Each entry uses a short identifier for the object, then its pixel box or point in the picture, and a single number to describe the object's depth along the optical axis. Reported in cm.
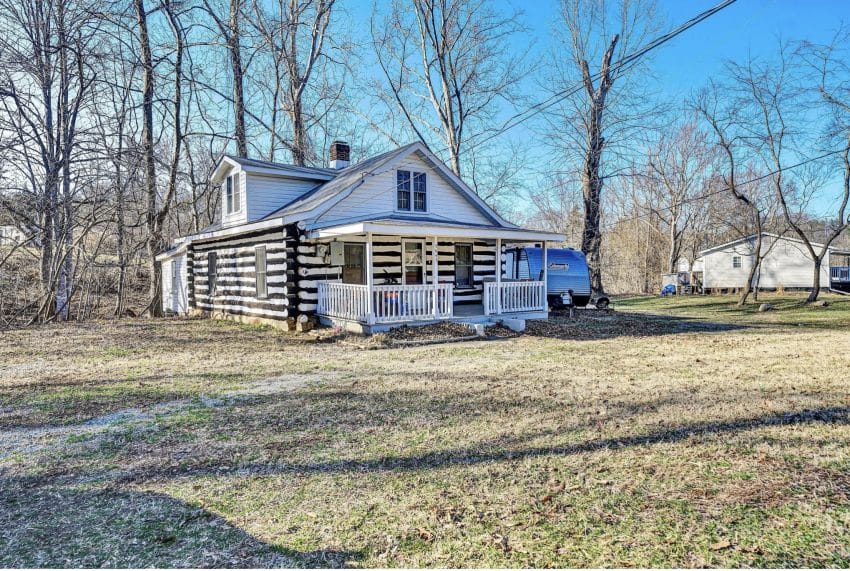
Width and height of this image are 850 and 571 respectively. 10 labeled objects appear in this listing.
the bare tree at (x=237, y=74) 2079
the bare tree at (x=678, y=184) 3434
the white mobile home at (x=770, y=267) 3177
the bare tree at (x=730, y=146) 2105
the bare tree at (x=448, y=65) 2441
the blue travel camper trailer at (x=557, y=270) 1924
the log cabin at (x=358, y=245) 1228
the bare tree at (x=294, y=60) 2191
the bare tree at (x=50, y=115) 1301
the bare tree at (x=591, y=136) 2398
